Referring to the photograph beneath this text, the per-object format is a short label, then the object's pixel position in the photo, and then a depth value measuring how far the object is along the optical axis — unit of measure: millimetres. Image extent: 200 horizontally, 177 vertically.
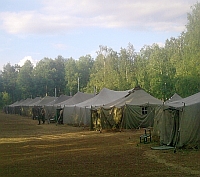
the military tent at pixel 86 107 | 29959
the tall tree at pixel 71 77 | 83875
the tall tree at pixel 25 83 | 90375
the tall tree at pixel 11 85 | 95812
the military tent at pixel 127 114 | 24672
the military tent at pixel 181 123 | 13930
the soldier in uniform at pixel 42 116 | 36997
